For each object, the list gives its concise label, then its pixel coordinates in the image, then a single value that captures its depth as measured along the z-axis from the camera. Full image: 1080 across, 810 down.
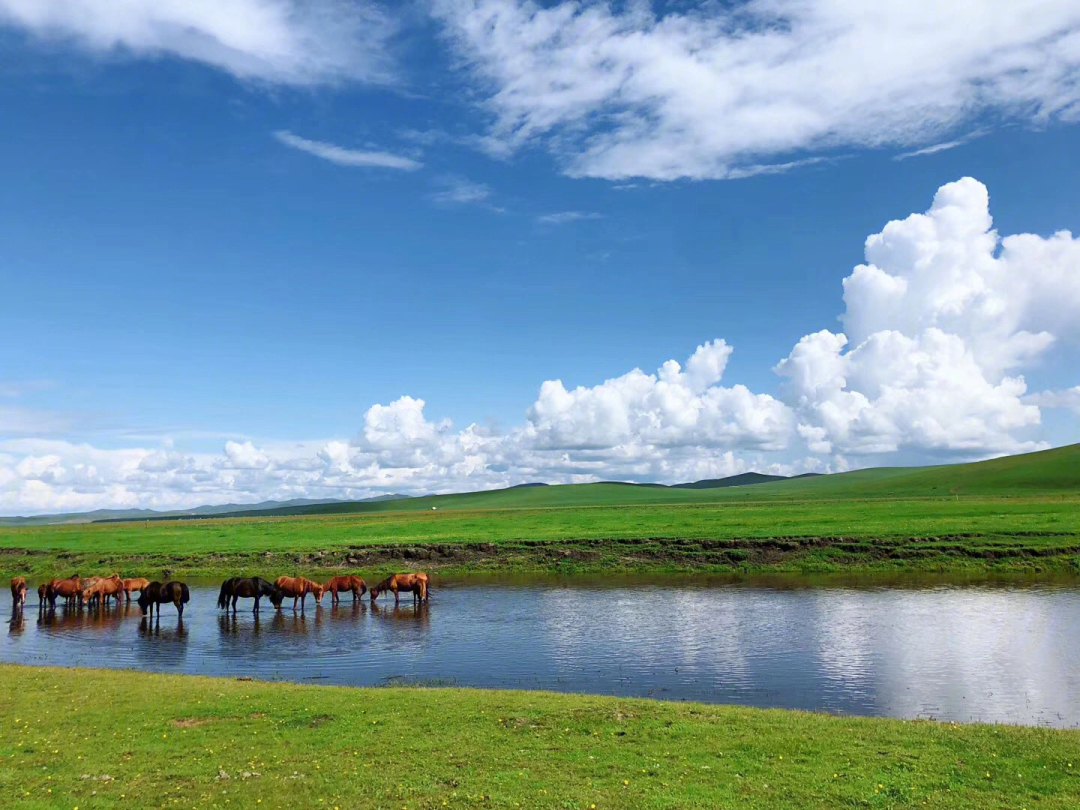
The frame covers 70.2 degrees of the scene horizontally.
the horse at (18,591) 40.47
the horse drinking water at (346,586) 41.03
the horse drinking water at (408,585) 39.81
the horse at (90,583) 40.66
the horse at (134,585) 42.19
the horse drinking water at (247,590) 38.72
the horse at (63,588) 40.06
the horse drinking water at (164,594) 37.47
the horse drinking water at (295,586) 39.53
